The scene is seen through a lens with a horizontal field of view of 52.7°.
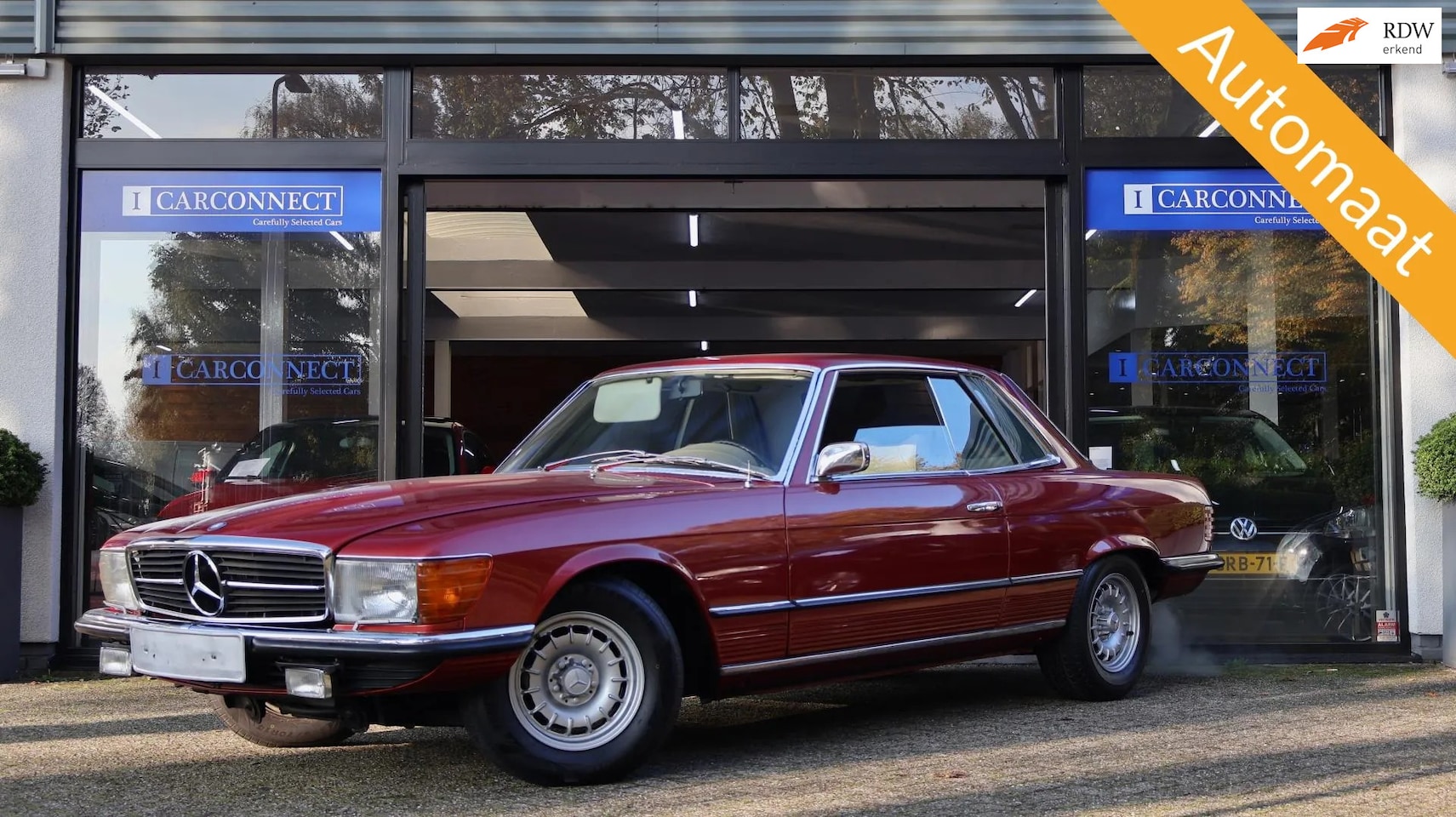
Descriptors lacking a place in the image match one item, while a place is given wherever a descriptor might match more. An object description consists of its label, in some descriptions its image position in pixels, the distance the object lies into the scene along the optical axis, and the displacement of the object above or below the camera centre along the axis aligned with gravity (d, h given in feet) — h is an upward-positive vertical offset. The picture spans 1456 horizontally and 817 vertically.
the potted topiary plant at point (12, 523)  25.31 -1.36
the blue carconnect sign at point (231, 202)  27.81 +4.60
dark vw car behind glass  27.76 -1.12
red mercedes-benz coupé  14.56 -1.44
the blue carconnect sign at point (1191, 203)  28.25 +4.59
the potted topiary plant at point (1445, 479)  25.99 -0.71
